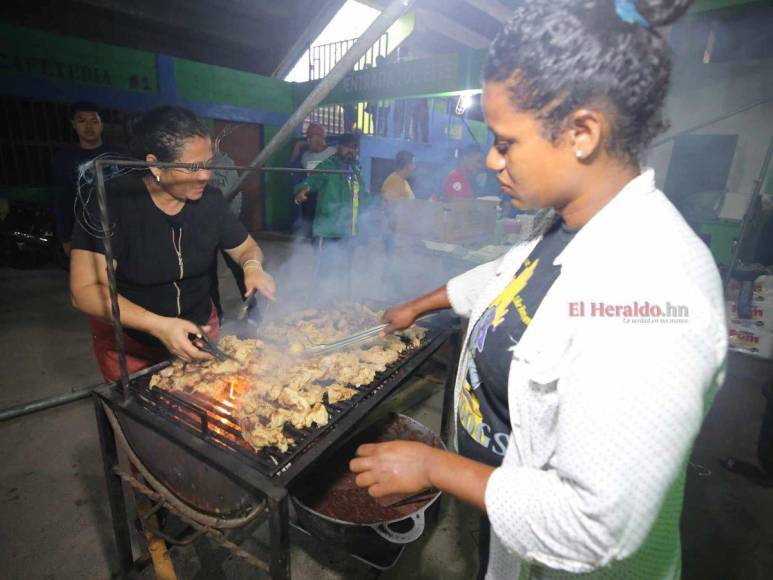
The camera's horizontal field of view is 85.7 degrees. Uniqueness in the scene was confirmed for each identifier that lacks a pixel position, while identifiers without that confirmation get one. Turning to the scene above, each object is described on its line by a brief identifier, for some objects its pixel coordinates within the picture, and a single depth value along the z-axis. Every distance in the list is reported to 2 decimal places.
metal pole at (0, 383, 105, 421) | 2.06
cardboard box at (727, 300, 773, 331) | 4.98
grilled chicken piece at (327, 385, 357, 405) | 1.98
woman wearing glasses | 2.16
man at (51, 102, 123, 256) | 4.46
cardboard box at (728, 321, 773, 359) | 5.05
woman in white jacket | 0.83
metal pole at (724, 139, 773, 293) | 4.73
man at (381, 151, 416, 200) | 7.30
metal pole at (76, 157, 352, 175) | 1.50
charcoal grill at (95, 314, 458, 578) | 1.47
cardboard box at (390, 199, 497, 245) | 5.39
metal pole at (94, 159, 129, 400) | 1.49
